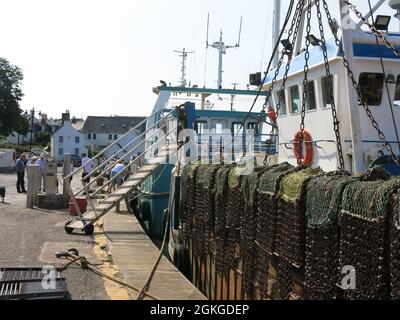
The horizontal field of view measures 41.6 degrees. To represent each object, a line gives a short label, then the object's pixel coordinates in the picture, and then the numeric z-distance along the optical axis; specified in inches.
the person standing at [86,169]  776.1
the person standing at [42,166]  709.3
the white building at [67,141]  3681.1
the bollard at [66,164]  653.7
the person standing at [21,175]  830.5
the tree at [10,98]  2618.1
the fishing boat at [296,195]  159.5
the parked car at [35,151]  1098.9
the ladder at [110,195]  452.4
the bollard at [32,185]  597.9
